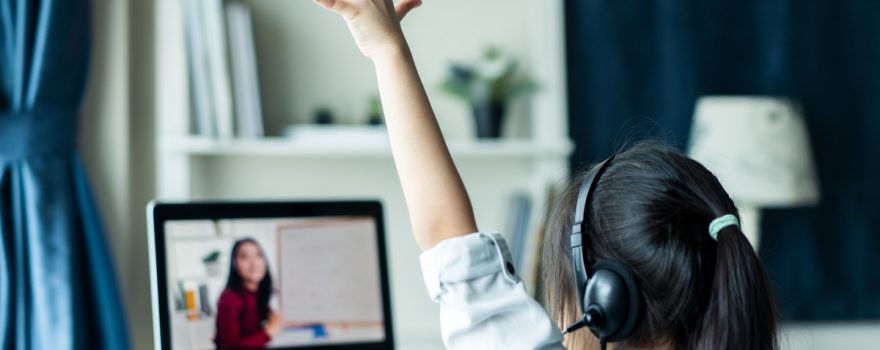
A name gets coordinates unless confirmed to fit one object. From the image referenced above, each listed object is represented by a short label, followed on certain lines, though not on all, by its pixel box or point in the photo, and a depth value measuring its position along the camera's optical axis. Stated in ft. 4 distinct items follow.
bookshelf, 6.81
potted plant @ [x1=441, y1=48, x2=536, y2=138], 6.61
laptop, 3.70
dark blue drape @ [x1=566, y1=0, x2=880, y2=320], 7.43
